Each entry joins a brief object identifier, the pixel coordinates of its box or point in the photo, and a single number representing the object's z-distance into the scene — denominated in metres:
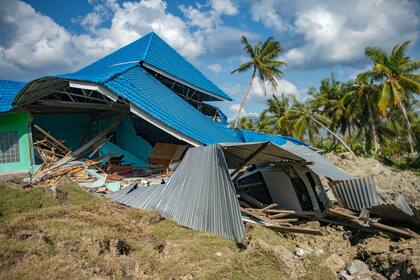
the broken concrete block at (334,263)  6.33
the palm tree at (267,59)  32.03
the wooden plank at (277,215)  8.91
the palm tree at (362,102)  32.09
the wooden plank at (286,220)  8.66
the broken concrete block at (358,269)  5.96
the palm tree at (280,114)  35.99
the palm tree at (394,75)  27.81
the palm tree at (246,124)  47.50
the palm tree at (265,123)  37.69
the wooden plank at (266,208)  8.80
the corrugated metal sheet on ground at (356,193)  8.77
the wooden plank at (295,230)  7.61
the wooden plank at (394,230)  7.89
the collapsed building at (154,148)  8.13
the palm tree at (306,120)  34.47
